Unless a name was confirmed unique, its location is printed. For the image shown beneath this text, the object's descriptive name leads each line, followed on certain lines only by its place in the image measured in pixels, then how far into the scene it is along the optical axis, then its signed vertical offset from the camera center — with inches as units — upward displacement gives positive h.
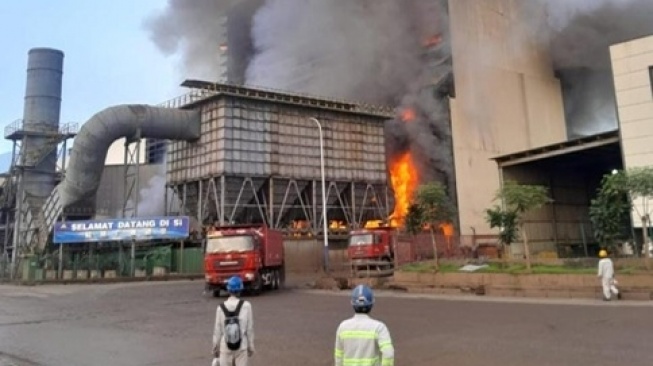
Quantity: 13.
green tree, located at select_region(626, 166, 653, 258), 865.5 +110.1
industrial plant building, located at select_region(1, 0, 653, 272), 1588.3 +370.7
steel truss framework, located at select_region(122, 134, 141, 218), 1611.7 +310.6
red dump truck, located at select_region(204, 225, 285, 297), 858.8 +13.7
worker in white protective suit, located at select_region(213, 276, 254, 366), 226.1 -28.8
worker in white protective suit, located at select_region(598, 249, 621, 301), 627.5 -28.3
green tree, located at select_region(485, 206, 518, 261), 1053.8 +65.0
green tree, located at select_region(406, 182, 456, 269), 1171.9 +112.7
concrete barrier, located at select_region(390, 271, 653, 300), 675.4 -41.5
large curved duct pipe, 1520.7 +386.0
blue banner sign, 1414.9 +101.9
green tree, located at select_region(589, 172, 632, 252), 903.7 +74.0
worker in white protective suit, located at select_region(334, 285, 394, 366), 157.1 -23.0
